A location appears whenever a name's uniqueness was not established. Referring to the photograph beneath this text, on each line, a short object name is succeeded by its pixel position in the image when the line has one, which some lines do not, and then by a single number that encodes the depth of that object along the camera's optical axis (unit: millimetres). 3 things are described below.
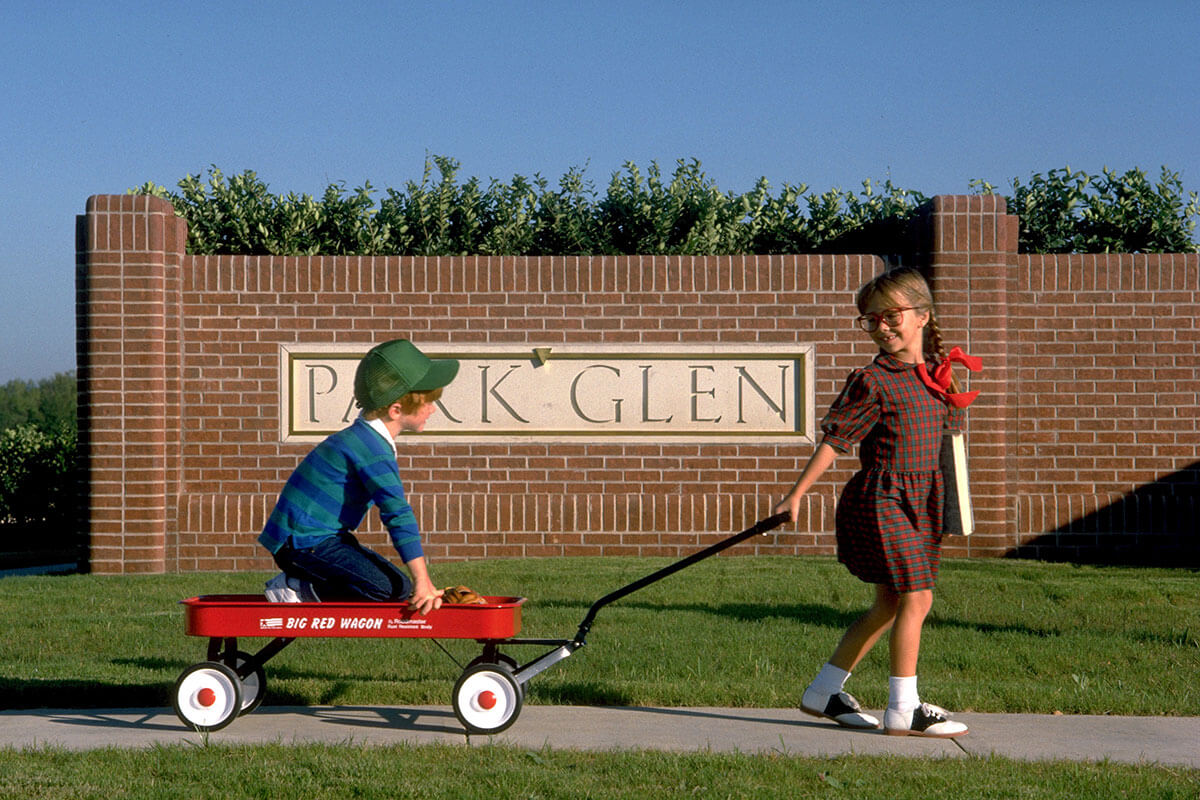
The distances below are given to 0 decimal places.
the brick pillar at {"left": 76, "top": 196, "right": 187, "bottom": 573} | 10547
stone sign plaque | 10766
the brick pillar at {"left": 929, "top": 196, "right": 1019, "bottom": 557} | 10594
